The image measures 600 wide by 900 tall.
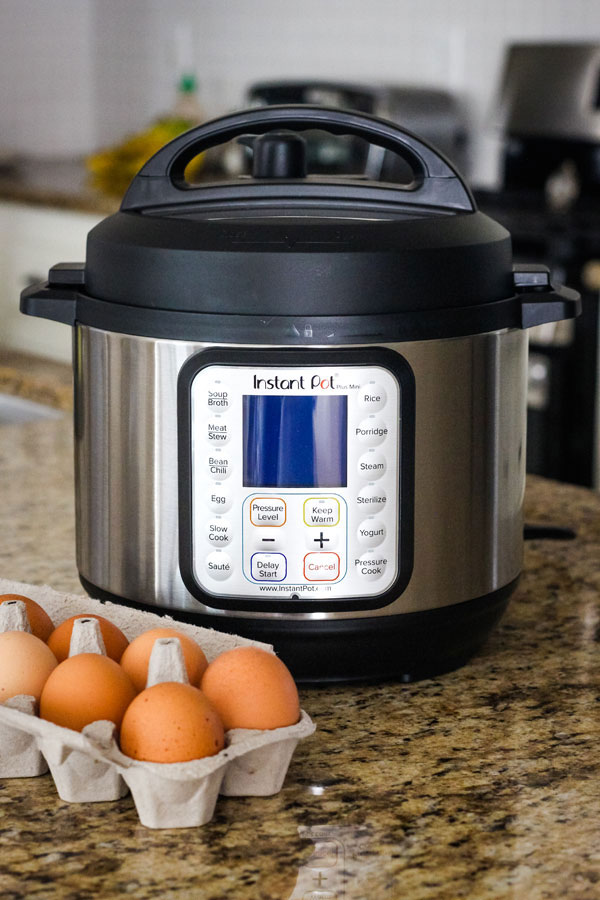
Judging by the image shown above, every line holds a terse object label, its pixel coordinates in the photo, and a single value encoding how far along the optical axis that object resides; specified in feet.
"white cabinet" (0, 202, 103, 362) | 12.02
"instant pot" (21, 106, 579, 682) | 3.74
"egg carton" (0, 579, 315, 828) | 3.42
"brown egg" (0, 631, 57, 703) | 3.58
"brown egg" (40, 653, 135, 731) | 3.53
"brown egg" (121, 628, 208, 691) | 3.64
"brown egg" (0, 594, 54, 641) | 3.80
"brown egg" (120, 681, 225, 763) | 3.42
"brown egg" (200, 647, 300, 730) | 3.52
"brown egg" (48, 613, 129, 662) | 3.74
